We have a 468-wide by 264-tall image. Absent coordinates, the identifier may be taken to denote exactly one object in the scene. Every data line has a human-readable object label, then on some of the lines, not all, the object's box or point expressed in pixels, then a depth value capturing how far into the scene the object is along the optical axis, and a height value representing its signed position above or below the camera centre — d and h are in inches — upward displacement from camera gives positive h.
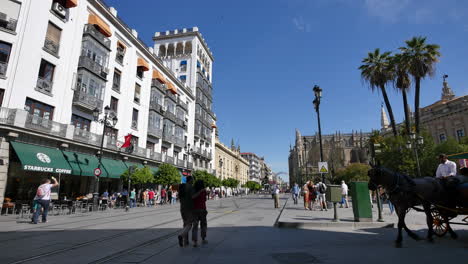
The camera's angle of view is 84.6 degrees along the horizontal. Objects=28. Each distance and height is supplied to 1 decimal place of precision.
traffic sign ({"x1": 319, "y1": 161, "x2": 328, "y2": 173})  560.7 +45.3
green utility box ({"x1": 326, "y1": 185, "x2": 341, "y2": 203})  406.7 -7.9
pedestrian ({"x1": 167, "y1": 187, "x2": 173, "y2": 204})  1279.0 -44.0
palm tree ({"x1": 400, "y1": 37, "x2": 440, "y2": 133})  1045.8 +523.2
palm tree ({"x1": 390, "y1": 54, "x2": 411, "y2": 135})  1079.6 +473.8
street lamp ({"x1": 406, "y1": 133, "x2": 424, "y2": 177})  800.4 +158.9
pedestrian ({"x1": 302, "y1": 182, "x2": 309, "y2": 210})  652.7 -24.3
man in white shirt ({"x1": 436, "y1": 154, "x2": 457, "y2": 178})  271.7 +22.5
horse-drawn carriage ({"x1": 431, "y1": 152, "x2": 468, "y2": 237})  228.8 -21.7
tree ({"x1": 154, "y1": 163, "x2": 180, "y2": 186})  1121.4 +47.5
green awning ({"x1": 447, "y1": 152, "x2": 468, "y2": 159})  477.9 +61.2
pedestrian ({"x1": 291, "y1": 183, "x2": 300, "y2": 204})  903.7 -11.8
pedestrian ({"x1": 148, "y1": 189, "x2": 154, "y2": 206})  1021.2 -39.2
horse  238.1 -3.0
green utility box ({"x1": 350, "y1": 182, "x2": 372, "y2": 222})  368.5 -23.5
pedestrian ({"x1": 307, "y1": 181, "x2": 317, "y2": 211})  642.2 -15.6
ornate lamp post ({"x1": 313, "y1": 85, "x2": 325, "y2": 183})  643.5 +222.5
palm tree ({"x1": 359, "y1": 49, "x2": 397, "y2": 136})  1165.7 +525.6
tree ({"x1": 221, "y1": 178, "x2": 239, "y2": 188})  2239.7 +40.0
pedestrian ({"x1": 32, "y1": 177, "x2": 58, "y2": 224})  413.7 -19.4
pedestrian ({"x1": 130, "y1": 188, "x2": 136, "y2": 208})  864.2 -48.5
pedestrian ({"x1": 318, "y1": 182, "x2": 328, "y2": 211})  592.1 -11.9
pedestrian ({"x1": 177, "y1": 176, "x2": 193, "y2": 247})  247.0 -17.9
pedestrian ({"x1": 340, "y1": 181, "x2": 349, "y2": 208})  683.0 -11.6
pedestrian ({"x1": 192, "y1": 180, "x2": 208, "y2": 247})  251.3 -19.2
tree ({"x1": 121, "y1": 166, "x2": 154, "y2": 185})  929.9 +37.5
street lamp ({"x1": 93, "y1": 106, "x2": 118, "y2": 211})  690.2 -28.3
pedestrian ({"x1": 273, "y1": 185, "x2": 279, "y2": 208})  778.0 -15.4
